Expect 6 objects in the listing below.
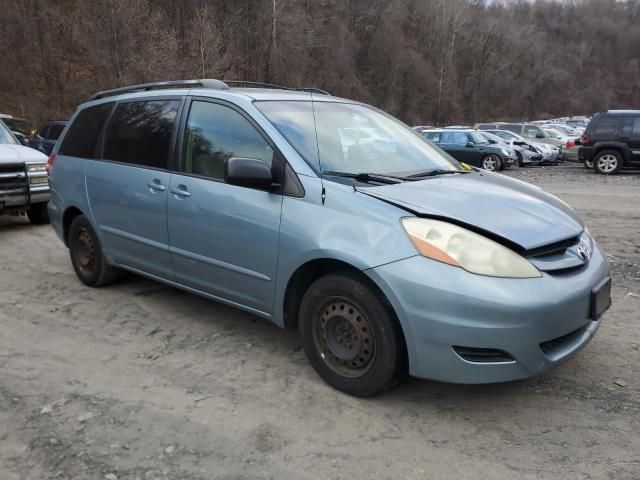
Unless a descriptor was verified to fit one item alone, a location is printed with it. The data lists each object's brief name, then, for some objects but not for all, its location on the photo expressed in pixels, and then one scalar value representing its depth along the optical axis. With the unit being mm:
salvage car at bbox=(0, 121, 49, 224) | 7590
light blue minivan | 2729
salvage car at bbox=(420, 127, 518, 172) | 18750
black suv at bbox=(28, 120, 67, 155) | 13700
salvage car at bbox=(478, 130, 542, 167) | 20797
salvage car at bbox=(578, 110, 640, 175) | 16797
